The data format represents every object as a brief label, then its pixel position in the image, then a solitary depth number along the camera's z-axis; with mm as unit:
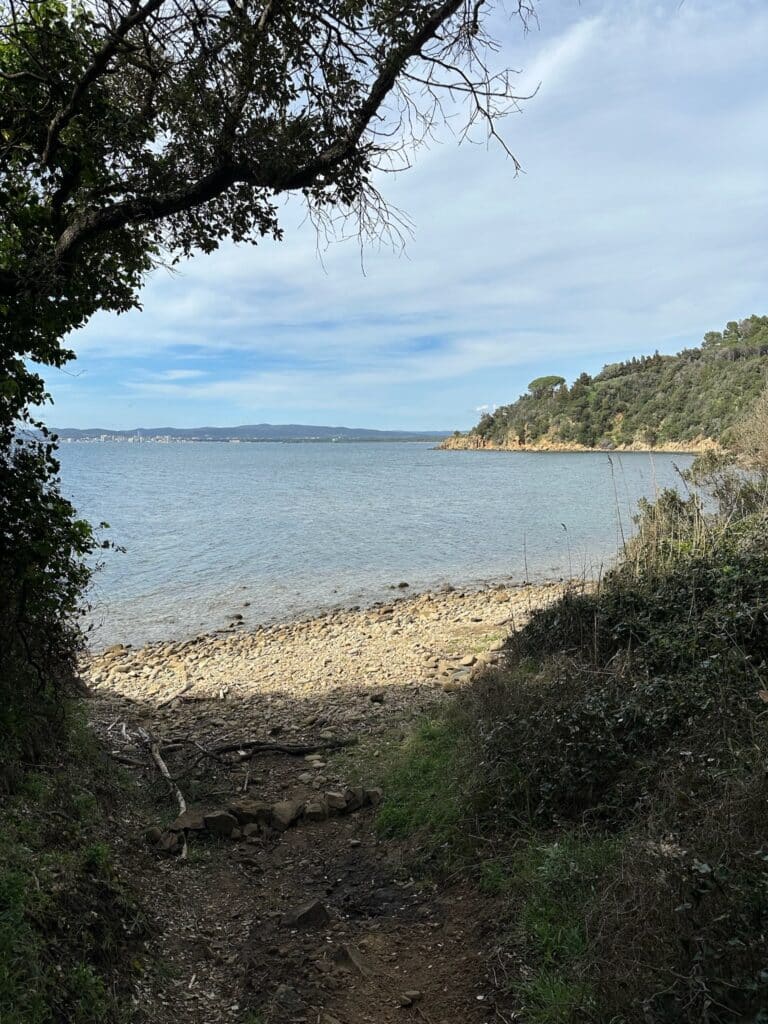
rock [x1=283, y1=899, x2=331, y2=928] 3828
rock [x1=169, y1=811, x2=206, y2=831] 4949
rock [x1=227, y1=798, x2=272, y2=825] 5211
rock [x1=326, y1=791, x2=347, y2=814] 5383
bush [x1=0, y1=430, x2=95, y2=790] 4652
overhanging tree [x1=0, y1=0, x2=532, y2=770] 4148
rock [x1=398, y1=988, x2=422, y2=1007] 3158
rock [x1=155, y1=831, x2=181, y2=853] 4688
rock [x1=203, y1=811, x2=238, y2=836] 5039
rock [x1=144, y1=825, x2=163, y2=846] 4738
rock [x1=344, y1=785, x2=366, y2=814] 5398
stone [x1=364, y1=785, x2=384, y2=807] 5410
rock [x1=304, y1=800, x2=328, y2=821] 5312
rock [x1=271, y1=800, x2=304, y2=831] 5184
